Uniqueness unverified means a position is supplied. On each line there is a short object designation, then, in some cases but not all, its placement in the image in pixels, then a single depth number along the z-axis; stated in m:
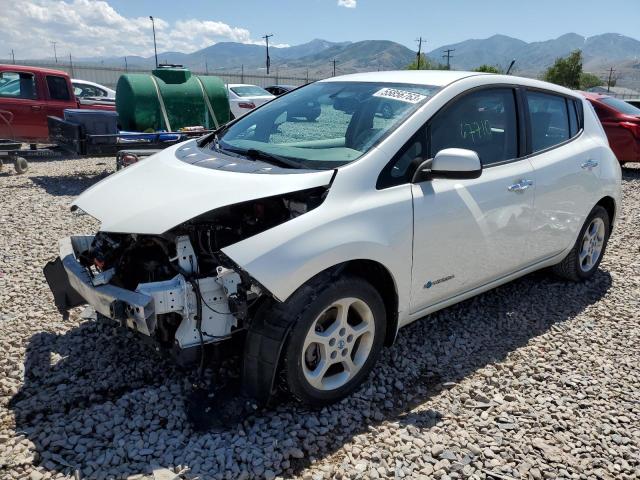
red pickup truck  10.95
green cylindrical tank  9.64
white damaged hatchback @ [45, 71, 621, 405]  2.71
